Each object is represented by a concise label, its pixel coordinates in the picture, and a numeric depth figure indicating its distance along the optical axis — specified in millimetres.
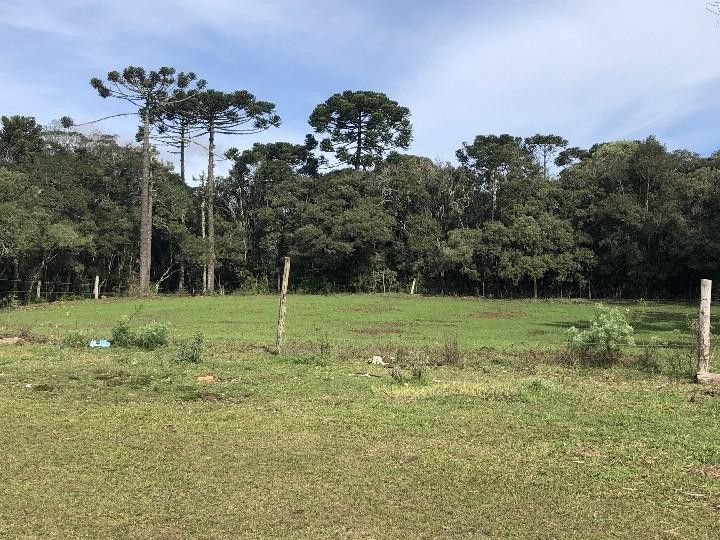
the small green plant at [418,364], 10773
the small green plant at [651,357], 11961
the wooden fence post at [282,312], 14148
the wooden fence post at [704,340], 10312
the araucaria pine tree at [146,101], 41188
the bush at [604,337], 12523
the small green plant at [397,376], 10523
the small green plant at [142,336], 14836
